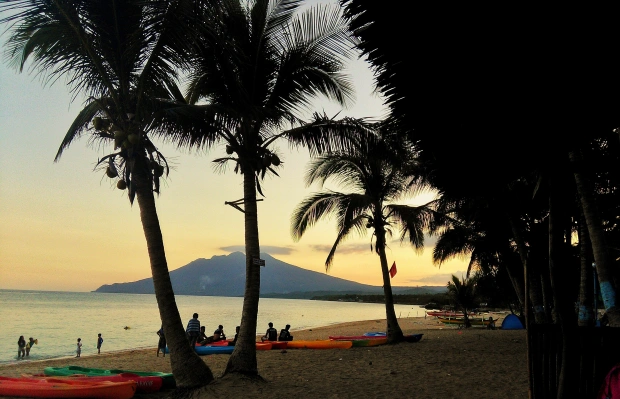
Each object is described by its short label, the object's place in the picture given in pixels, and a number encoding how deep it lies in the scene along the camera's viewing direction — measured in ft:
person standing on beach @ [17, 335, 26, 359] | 71.89
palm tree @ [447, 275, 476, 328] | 104.68
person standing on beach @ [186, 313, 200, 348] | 42.93
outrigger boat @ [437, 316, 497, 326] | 102.83
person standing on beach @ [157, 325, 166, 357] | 49.11
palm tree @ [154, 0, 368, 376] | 25.50
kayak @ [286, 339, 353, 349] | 46.24
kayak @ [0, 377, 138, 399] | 22.91
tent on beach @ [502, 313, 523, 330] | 76.89
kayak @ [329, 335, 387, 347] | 46.78
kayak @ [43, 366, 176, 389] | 26.73
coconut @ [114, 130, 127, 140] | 21.54
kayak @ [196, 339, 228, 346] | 49.14
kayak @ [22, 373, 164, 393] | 25.21
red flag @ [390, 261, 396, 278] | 59.03
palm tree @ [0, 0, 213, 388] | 21.16
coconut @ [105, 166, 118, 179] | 21.89
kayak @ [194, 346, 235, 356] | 46.03
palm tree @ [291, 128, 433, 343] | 46.85
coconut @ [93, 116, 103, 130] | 21.84
